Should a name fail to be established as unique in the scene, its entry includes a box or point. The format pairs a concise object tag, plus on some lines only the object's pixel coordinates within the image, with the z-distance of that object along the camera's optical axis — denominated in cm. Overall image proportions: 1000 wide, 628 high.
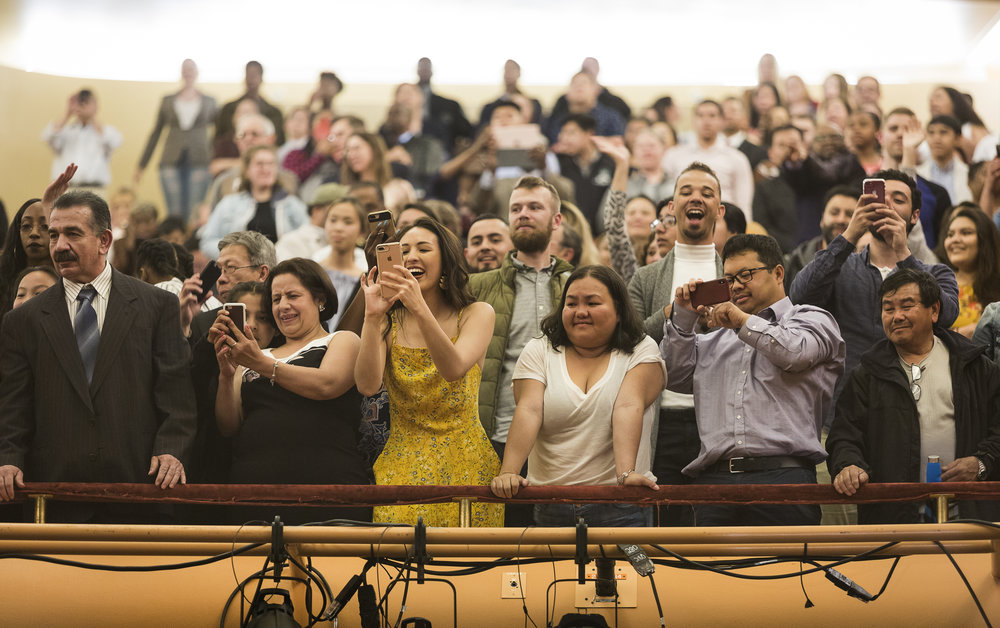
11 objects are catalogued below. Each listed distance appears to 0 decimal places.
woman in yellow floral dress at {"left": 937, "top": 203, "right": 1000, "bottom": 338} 1054
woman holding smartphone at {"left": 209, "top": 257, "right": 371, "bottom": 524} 753
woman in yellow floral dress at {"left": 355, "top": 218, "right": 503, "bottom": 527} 732
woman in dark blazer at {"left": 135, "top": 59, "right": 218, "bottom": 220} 2014
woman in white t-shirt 731
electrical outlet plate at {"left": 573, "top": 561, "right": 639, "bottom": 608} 680
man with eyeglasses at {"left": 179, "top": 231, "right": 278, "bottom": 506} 813
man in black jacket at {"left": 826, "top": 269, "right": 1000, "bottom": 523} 777
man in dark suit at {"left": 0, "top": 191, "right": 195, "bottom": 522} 741
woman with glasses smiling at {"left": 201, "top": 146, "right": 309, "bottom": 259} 1516
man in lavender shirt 768
